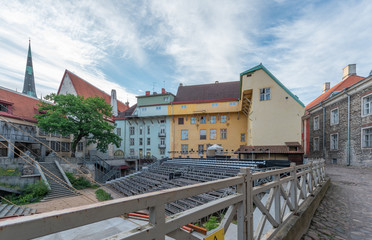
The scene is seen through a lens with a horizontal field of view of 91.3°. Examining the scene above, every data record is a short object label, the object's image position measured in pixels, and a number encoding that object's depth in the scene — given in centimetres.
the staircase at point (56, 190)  1561
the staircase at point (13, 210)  1188
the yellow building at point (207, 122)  2737
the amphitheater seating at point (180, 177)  941
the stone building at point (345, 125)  1612
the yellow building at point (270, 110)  1720
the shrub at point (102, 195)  1517
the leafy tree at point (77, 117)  2156
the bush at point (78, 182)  1908
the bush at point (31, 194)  1427
